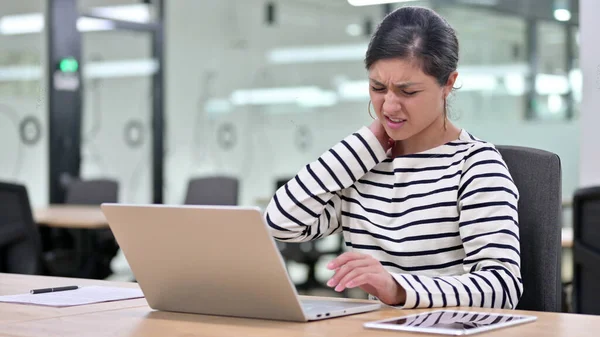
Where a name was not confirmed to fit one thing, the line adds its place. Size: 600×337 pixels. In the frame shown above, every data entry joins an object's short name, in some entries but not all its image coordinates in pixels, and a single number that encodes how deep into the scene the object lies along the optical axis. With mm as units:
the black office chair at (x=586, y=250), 2332
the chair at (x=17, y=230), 3736
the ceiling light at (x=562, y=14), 4996
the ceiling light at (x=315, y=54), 6430
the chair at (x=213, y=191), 5004
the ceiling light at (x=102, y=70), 6375
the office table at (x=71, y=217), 4388
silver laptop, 1362
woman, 1641
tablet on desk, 1295
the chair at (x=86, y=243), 4918
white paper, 1693
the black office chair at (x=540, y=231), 1768
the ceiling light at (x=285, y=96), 6508
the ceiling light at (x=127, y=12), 6693
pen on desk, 1835
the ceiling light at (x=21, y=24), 6336
